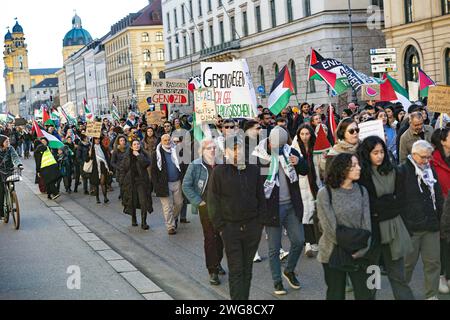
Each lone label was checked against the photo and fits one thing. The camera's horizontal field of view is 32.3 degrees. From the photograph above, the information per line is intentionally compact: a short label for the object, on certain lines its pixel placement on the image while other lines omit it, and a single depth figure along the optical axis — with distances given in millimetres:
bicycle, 13807
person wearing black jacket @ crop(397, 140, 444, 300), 7086
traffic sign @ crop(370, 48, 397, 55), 21062
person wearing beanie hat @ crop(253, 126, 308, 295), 8195
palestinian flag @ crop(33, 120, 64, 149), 19219
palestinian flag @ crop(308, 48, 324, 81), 18609
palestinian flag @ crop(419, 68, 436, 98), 18672
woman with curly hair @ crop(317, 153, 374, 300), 6152
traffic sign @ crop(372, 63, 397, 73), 21250
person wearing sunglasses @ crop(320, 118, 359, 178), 8070
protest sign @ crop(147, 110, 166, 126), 19266
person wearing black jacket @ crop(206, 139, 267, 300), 7039
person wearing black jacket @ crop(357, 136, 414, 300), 6434
